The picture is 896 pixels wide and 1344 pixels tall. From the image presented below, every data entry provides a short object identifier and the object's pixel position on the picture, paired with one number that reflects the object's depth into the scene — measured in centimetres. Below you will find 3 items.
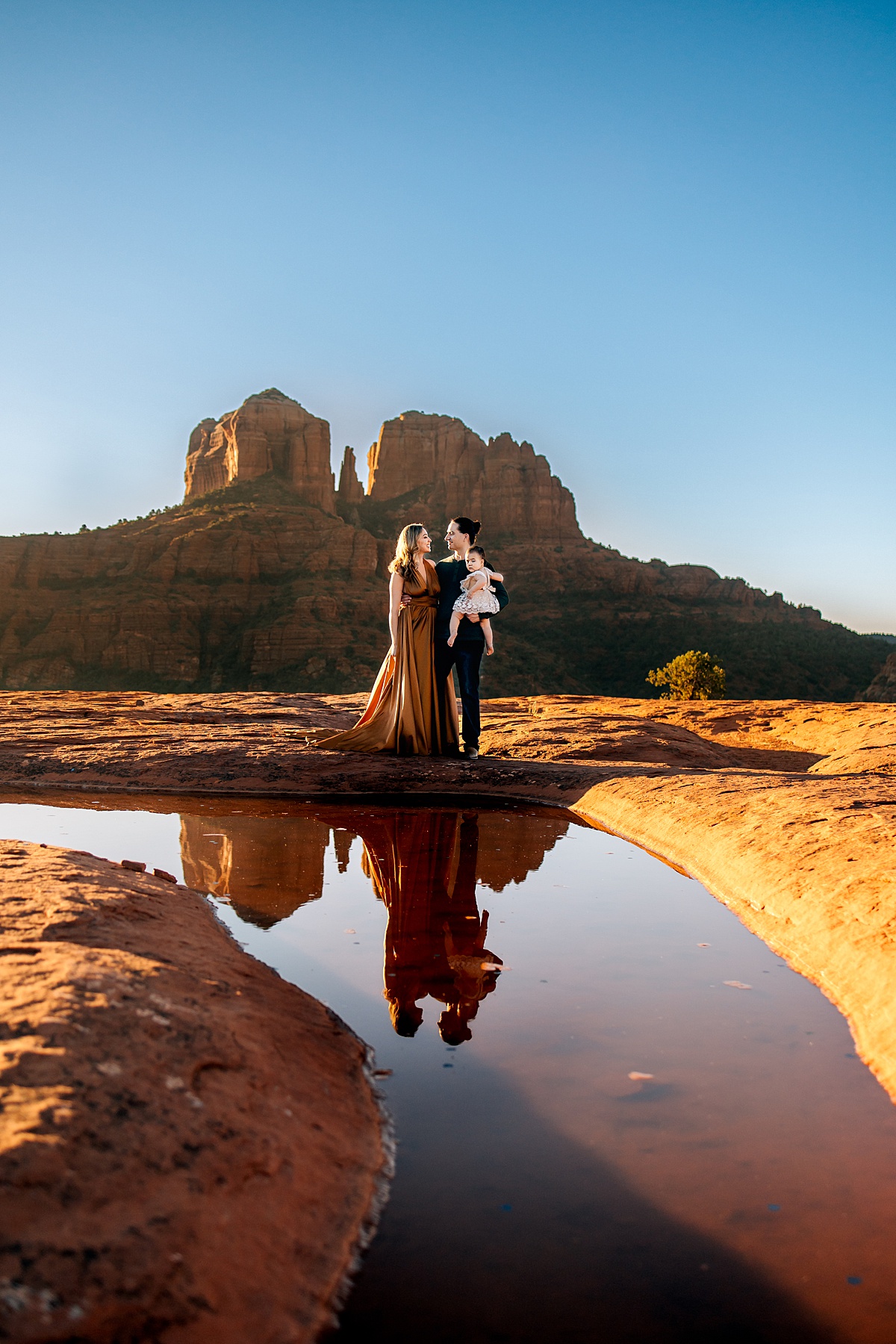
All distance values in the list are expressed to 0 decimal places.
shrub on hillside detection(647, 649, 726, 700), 2966
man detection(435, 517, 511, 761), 902
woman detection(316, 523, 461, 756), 889
